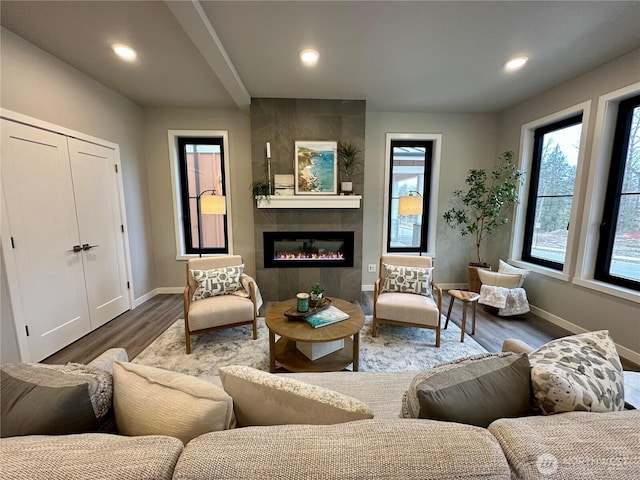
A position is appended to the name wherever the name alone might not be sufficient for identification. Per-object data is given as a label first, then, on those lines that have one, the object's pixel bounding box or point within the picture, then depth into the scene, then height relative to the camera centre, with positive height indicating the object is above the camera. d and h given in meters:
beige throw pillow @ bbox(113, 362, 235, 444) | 0.72 -0.58
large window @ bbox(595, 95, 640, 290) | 2.37 +0.02
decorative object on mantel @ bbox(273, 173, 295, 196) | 3.54 +0.35
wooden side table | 2.55 -0.91
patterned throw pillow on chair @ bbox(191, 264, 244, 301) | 2.65 -0.76
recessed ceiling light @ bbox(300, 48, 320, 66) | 2.31 +1.43
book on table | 2.04 -0.89
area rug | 2.20 -1.32
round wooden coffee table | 1.90 -0.95
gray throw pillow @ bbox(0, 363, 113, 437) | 0.70 -0.56
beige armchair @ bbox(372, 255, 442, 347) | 2.48 -0.91
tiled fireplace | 3.47 -0.15
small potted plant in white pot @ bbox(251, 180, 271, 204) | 3.43 +0.24
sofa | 0.55 -0.56
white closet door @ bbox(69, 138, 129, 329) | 2.67 -0.21
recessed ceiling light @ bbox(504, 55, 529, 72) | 2.42 +1.44
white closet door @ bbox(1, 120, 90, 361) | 2.06 -0.25
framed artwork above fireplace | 3.49 +0.57
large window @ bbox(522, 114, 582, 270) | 2.93 +0.23
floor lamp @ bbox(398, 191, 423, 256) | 3.24 +0.06
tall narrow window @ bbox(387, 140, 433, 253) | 4.06 +0.35
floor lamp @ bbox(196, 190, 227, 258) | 3.12 +0.07
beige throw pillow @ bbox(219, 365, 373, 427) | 0.79 -0.62
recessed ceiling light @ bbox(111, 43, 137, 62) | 2.25 +1.43
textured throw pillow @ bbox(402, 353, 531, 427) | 0.76 -0.57
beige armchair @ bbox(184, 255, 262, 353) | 2.40 -0.91
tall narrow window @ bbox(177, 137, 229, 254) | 3.90 +0.35
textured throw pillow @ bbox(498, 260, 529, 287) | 3.19 -0.78
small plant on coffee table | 2.29 -0.78
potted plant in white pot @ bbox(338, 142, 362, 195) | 3.52 +0.69
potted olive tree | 3.41 +0.11
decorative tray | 2.11 -0.87
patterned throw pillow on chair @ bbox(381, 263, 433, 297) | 2.77 -0.76
